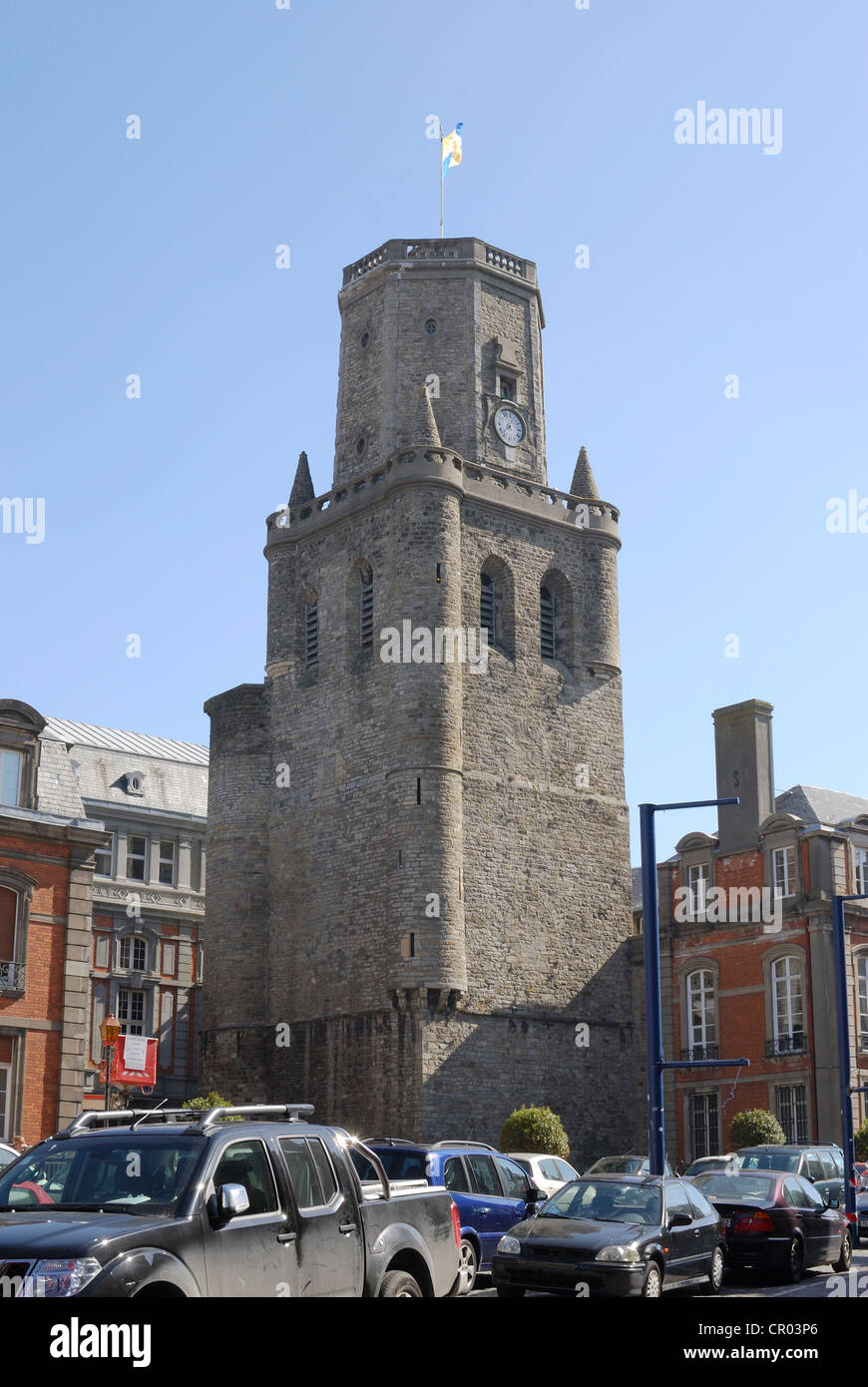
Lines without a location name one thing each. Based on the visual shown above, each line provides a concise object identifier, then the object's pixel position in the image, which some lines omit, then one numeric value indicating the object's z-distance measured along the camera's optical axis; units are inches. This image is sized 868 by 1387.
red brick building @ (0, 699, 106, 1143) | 1198.3
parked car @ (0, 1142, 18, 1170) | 767.1
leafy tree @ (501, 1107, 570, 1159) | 1556.3
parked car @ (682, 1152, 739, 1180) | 1106.9
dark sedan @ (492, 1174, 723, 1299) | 601.3
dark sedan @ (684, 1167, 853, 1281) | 765.9
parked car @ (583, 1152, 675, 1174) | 1156.5
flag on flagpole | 2069.4
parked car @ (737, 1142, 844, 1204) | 989.2
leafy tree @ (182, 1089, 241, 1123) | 1574.8
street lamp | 1074.7
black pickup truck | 348.5
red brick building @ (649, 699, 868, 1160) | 1612.9
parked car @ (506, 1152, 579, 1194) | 943.0
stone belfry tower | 1678.2
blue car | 739.4
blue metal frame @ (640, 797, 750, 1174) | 906.1
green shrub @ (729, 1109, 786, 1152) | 1522.5
